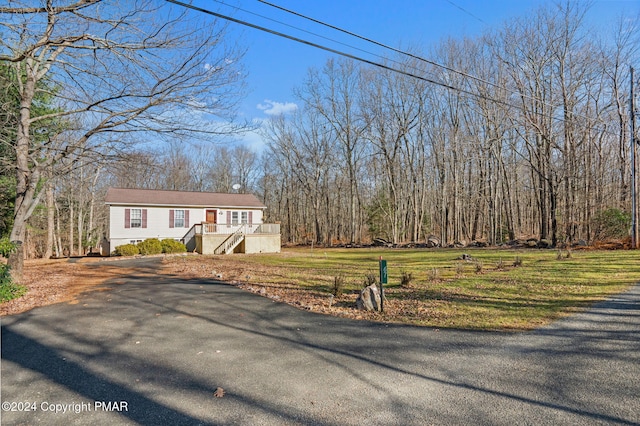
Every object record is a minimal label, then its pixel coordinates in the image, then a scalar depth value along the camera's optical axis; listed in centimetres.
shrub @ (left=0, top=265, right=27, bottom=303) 725
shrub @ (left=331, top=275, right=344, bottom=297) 725
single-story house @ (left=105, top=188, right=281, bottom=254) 2109
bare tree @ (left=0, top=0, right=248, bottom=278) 610
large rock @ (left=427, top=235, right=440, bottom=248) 2356
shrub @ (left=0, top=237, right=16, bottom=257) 801
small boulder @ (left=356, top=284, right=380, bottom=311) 618
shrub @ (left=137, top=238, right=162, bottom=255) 1970
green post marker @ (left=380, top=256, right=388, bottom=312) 600
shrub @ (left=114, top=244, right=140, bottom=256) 1950
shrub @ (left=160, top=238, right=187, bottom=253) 2041
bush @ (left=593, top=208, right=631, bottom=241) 1706
